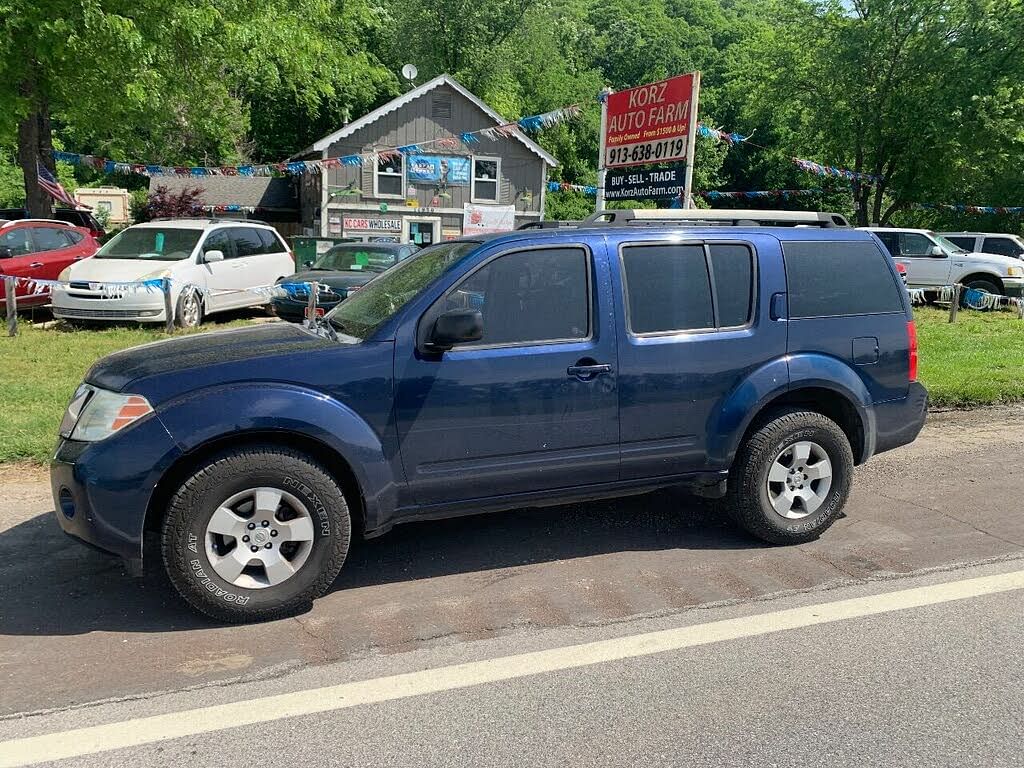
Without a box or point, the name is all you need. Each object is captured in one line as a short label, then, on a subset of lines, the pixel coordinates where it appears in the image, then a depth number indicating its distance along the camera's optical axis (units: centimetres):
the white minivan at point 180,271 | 1252
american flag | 1814
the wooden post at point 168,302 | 1229
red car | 1348
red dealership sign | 1217
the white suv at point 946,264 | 1888
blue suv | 392
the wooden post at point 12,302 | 1184
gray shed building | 3047
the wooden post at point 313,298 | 1186
